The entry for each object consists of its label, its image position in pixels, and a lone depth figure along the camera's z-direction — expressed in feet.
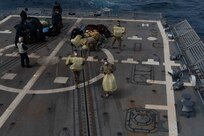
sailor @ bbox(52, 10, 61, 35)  103.40
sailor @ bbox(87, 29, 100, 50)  89.75
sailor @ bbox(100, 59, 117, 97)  68.23
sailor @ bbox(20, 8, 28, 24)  101.06
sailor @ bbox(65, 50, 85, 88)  71.72
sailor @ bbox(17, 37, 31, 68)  80.94
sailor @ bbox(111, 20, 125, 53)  90.63
